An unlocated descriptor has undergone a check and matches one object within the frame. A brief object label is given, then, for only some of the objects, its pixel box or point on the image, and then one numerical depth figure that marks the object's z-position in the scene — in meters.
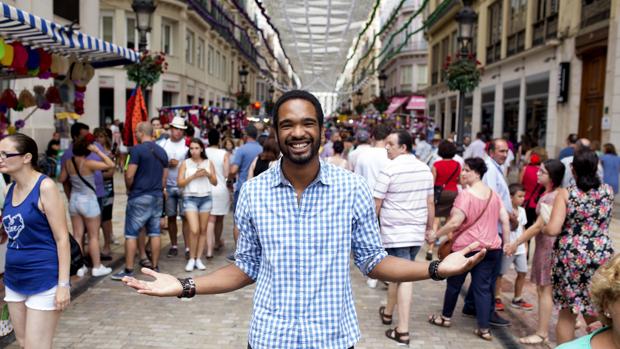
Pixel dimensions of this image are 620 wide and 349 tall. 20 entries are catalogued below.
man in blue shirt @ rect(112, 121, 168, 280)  6.93
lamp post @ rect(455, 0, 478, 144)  11.07
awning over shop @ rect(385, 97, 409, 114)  49.94
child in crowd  6.07
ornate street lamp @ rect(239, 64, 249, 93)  26.93
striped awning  5.74
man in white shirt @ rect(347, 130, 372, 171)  8.98
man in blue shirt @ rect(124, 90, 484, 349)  2.33
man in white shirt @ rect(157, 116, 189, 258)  8.17
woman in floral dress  4.37
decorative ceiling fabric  19.03
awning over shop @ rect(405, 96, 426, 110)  49.41
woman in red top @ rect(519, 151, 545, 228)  7.75
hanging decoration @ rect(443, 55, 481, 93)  12.21
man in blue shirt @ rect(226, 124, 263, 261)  8.31
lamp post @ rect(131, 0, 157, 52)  11.23
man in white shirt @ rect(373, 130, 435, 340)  5.35
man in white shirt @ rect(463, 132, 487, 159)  13.48
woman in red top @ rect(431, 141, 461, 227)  8.42
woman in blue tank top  3.58
